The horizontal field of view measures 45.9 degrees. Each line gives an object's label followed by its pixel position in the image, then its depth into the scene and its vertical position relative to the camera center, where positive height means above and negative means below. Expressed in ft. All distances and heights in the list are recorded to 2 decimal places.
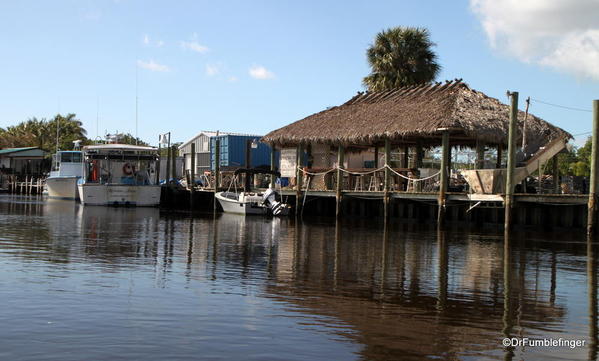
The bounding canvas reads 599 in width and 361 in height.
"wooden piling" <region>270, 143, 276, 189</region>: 126.97 +3.77
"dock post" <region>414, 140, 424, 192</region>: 107.96 +5.38
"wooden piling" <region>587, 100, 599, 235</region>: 71.67 +1.92
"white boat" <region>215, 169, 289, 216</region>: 112.27 -2.88
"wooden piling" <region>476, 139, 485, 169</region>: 93.30 +5.12
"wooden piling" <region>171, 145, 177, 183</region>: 151.76 +4.69
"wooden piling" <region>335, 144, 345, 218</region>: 105.19 +1.18
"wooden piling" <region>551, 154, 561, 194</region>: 95.69 +2.64
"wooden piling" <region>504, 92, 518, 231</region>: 78.50 +3.56
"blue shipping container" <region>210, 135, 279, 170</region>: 165.27 +7.90
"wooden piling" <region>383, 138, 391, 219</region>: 96.63 +0.52
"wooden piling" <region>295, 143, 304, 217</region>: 114.32 +1.34
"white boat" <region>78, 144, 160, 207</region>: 136.77 +1.07
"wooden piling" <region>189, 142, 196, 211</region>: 136.79 +1.13
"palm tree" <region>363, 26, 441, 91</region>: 136.87 +25.62
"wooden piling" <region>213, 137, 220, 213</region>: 130.62 +2.60
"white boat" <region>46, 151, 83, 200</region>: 159.94 +1.83
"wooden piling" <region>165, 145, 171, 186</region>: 153.46 +1.77
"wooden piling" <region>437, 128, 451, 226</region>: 86.58 +0.77
